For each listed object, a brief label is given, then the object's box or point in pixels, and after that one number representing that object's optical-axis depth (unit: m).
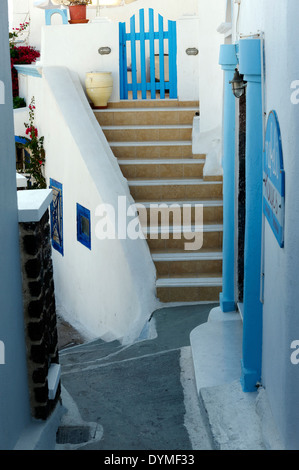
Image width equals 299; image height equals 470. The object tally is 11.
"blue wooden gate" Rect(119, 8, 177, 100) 12.32
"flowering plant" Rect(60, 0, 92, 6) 12.62
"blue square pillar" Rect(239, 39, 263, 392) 5.48
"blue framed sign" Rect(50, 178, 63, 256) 11.30
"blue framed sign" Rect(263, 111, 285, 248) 4.32
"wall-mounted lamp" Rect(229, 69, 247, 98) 6.45
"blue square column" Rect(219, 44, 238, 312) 7.12
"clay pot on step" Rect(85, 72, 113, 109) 11.62
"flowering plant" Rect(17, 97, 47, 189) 12.27
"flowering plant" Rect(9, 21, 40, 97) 16.91
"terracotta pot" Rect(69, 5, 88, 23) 12.43
